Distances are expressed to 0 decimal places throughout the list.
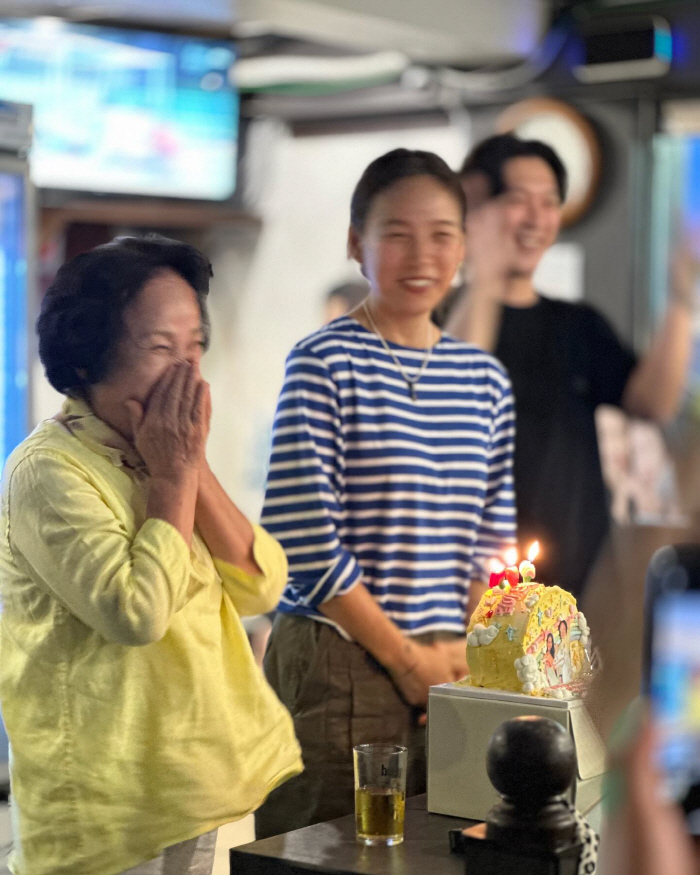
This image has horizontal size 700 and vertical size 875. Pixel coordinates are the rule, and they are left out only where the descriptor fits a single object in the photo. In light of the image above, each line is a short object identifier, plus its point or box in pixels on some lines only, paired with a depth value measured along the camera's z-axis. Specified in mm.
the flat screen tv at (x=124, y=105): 3836
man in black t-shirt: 2523
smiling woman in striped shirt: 2012
